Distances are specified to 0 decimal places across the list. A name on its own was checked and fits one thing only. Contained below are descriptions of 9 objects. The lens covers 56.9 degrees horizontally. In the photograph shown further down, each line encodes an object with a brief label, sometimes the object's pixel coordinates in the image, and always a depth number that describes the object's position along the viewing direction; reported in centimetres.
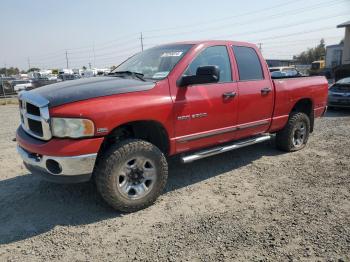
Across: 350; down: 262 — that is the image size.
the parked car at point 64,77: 3361
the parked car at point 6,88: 2151
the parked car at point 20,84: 2461
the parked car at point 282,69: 2409
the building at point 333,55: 3991
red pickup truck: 331
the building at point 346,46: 3115
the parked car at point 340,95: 1106
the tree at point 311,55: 7350
